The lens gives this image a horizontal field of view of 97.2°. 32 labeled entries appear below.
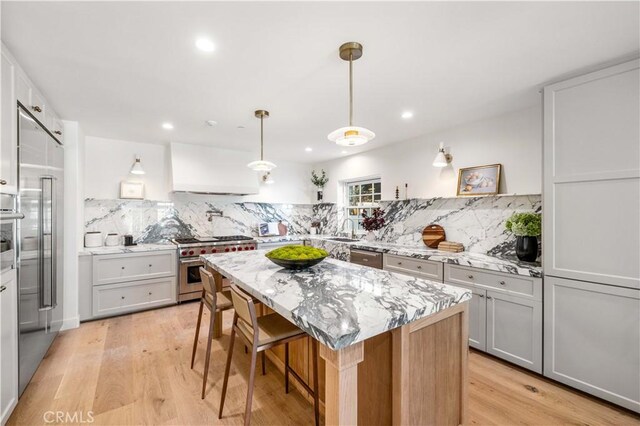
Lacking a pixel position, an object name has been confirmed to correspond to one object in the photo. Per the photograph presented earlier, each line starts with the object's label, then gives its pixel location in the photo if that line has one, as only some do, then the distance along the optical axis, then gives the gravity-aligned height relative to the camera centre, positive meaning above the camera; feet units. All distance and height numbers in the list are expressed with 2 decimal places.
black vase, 8.13 -1.03
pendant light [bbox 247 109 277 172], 8.61 +1.45
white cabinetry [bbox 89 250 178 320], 10.84 -2.86
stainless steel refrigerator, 6.33 -0.74
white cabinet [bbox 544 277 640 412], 5.94 -2.84
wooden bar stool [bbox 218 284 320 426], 4.89 -2.28
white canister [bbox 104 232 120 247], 12.34 -1.22
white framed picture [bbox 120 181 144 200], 12.75 +1.01
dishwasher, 11.20 -1.88
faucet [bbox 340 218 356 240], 15.44 -0.84
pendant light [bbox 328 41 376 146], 5.54 +1.58
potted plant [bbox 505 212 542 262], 7.93 -0.56
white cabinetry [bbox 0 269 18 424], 5.39 -2.65
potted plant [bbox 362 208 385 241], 13.38 -0.41
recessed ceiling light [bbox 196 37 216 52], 5.50 +3.37
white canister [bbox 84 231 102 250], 11.67 -1.12
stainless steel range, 12.51 -2.11
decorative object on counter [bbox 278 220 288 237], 16.95 -1.02
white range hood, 12.87 +2.00
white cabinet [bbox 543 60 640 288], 5.95 +0.81
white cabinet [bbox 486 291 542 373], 7.20 -3.13
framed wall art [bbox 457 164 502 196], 9.57 +1.15
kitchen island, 3.60 -1.92
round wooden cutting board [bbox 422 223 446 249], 11.03 -0.91
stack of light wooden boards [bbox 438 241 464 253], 10.30 -1.27
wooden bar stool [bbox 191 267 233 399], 6.44 -2.33
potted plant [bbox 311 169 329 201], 17.49 +2.00
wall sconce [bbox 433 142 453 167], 10.60 +2.06
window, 14.61 +0.83
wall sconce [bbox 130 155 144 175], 12.32 +1.89
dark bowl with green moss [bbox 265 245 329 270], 6.49 -1.04
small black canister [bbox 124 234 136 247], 12.64 -1.26
